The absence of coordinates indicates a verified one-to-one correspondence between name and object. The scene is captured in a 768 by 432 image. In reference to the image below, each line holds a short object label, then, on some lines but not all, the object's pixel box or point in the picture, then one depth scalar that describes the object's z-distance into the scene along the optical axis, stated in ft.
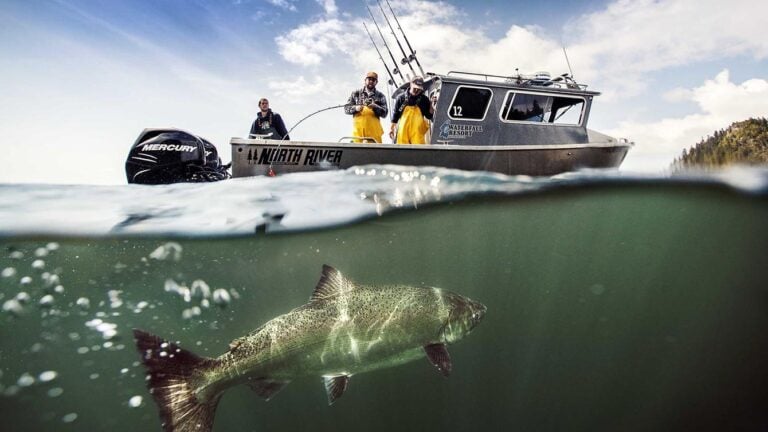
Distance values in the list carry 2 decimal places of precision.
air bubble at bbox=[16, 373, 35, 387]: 31.82
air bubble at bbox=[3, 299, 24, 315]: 30.58
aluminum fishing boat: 27.68
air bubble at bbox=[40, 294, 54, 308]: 33.86
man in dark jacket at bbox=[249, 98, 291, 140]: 31.65
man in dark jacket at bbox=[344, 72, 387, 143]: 32.65
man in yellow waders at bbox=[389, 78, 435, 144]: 33.68
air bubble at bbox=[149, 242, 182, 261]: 29.94
